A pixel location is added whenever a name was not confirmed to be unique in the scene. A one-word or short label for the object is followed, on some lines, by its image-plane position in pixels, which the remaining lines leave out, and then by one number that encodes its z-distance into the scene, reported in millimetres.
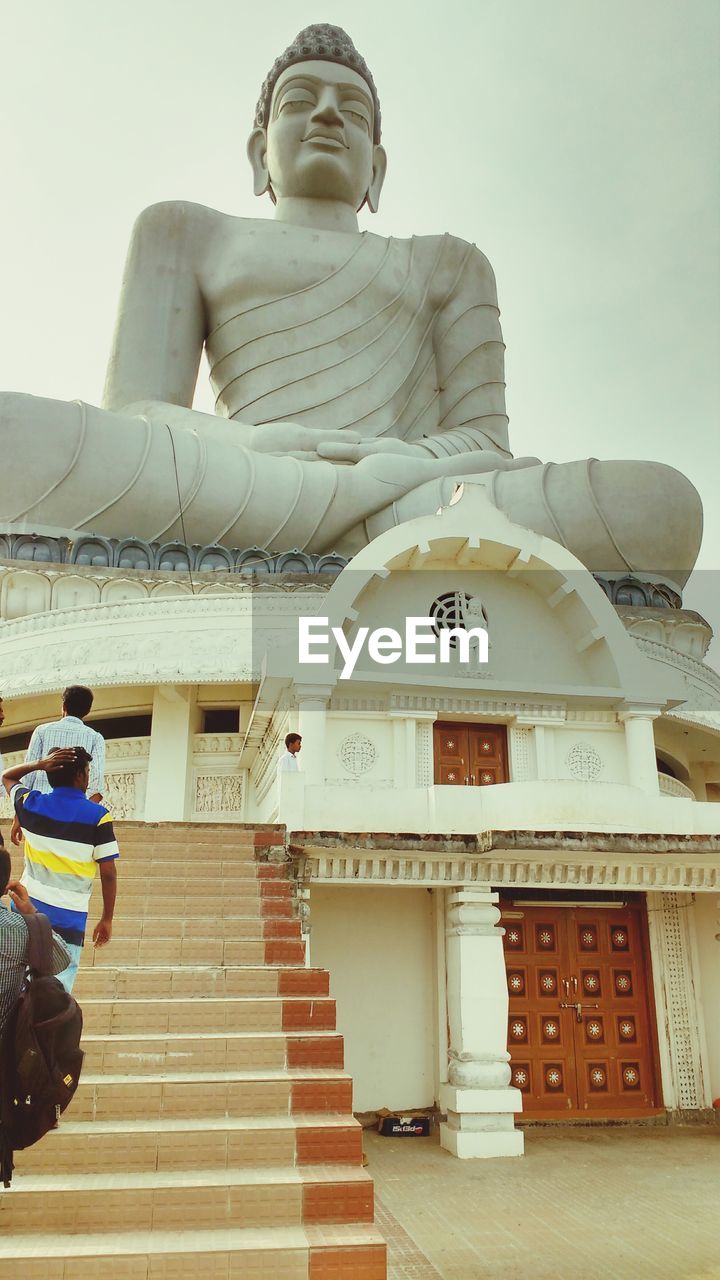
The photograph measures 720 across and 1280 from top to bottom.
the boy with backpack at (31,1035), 3193
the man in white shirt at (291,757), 8203
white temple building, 7734
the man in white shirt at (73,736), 4680
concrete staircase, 3947
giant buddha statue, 15141
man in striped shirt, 3951
